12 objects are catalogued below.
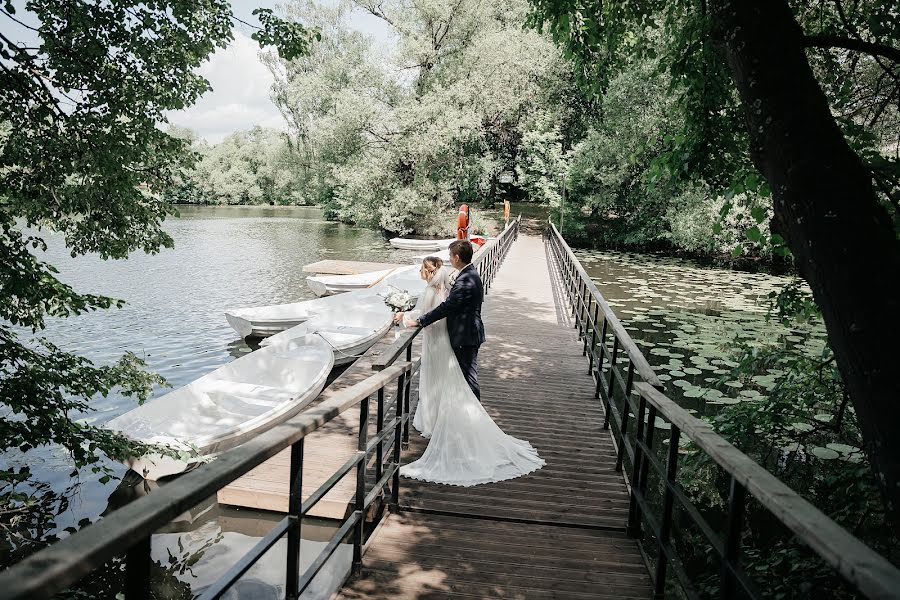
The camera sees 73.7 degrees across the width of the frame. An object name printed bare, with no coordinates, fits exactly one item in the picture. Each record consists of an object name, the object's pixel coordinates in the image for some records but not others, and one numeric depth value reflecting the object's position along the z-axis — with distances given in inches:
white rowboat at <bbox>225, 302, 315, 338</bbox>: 601.3
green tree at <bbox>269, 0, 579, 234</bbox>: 1314.0
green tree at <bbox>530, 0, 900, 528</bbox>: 84.3
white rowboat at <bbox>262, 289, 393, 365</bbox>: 506.3
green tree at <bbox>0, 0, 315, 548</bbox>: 184.2
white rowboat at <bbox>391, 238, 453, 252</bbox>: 1346.0
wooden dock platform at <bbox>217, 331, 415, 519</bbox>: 237.6
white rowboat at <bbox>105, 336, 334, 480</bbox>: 292.7
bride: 197.0
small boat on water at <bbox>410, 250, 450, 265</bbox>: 957.9
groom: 217.3
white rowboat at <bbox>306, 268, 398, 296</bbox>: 831.1
